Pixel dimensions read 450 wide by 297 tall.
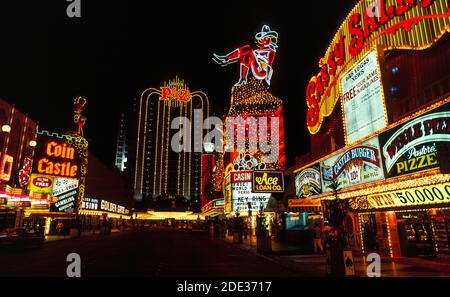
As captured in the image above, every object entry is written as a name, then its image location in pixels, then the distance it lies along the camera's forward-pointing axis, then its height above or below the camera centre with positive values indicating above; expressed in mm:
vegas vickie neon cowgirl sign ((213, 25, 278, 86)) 37281 +19011
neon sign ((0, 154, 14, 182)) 29188 +5278
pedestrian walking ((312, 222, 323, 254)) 19781 -840
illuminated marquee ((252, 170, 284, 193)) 30375 +3913
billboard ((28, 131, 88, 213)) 41719 +7457
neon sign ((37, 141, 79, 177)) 42219 +8432
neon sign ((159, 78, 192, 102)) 148250 +61115
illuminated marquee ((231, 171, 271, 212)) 37406 +3549
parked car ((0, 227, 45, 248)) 21453 -788
